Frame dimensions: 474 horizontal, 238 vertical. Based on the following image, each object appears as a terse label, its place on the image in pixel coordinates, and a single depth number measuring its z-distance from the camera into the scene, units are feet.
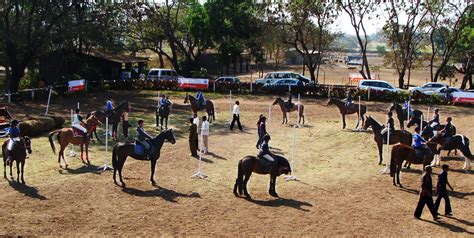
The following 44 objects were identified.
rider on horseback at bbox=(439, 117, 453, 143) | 65.51
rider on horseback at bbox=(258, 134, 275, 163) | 51.93
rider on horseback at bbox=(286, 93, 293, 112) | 94.94
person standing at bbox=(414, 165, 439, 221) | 45.80
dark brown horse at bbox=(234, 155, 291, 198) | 51.50
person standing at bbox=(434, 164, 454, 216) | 46.98
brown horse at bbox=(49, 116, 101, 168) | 61.82
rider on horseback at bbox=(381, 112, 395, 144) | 66.64
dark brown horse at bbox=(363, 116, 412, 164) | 66.59
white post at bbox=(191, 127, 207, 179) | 58.67
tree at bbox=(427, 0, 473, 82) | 152.35
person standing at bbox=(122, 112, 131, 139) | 79.10
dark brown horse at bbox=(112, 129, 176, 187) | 54.80
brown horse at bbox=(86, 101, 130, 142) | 77.30
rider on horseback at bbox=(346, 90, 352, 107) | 92.39
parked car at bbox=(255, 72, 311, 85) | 148.15
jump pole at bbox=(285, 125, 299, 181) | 58.80
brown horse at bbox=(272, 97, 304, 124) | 94.84
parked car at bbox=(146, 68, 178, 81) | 156.31
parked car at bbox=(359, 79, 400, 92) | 132.98
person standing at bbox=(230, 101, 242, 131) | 87.10
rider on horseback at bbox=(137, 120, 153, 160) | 55.47
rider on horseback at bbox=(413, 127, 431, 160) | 57.52
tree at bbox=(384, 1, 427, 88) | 153.07
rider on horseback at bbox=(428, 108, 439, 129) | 72.54
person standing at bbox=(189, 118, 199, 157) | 67.97
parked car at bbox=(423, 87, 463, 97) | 128.26
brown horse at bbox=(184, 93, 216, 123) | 93.50
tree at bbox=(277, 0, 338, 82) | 151.94
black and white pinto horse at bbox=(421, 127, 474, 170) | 63.67
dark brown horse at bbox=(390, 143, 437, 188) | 57.21
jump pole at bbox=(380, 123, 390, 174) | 62.64
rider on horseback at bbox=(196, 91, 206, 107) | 94.33
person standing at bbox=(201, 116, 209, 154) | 69.26
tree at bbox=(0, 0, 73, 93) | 110.63
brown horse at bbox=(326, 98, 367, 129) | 91.56
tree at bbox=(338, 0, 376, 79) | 154.51
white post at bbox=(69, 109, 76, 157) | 66.75
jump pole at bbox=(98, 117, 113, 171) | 60.70
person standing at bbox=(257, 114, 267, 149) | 70.28
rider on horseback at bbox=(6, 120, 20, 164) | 54.24
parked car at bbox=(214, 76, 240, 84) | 147.41
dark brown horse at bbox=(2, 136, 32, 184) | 54.19
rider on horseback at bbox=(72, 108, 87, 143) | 63.26
